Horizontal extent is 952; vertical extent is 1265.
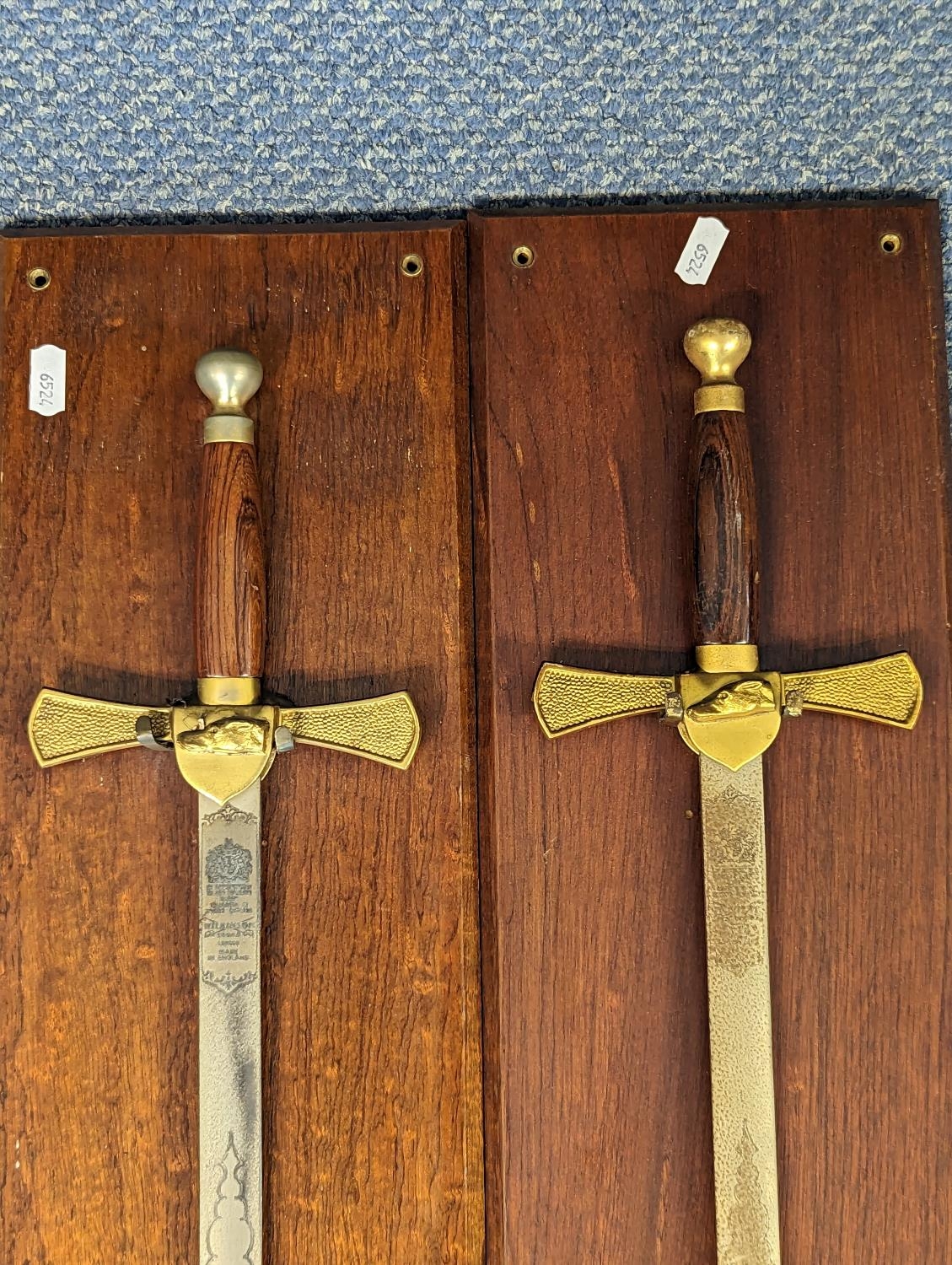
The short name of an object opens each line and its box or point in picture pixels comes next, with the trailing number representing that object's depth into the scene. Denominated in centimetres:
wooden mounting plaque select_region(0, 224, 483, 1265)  68
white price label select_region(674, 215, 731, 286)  72
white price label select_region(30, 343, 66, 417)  72
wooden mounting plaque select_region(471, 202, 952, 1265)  68
